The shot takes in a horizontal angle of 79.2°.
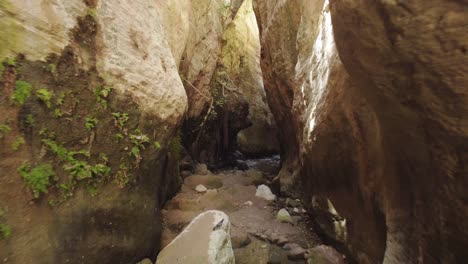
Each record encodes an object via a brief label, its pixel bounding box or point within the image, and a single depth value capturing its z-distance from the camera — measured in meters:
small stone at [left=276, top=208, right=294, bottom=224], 5.95
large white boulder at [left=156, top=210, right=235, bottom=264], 3.36
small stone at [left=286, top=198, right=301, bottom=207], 6.80
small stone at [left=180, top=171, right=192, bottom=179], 8.28
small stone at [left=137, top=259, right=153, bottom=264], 3.63
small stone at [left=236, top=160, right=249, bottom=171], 13.55
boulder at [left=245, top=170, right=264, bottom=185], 9.00
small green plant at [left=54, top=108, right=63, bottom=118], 2.95
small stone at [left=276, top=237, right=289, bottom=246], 5.02
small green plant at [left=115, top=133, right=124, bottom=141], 3.59
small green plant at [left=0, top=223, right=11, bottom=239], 2.42
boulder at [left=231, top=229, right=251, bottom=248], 4.79
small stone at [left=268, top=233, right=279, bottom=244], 5.11
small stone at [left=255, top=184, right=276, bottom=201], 7.33
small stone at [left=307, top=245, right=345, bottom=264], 4.34
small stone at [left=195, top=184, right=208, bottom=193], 7.10
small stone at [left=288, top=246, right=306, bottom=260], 4.60
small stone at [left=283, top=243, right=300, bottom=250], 4.89
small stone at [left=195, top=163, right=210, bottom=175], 9.33
